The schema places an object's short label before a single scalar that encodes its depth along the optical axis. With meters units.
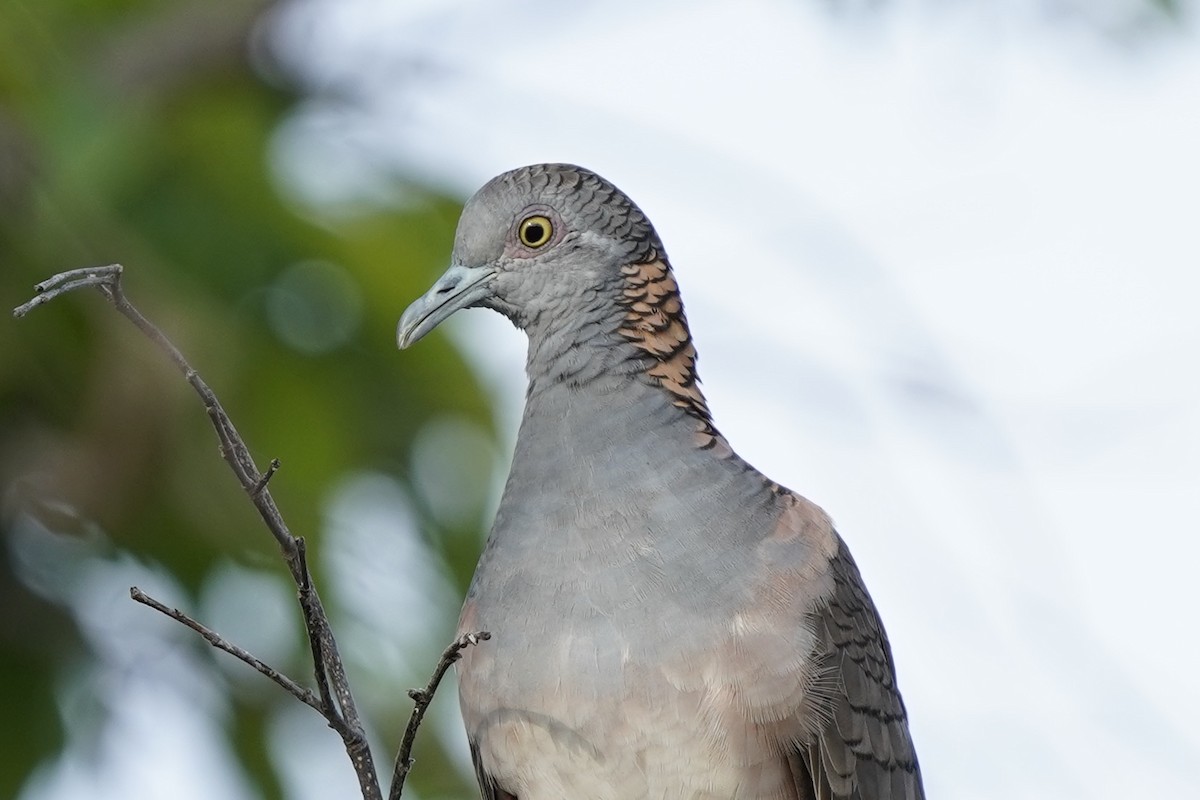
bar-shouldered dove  6.37
